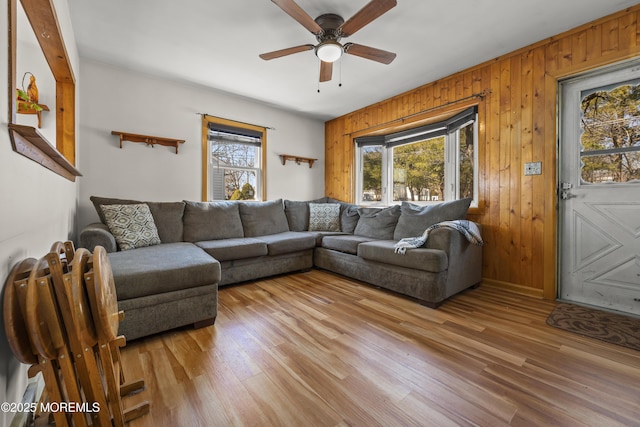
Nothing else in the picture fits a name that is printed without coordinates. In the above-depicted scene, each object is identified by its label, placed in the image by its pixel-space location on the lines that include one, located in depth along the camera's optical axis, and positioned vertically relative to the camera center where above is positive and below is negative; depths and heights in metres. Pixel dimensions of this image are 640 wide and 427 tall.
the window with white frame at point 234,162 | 3.82 +0.78
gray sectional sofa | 1.84 -0.36
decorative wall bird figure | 1.83 +0.86
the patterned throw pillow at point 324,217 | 4.14 -0.07
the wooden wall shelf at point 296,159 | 4.52 +0.96
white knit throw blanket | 2.52 -0.23
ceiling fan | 1.77 +1.42
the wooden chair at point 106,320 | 0.97 -0.43
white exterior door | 2.24 +0.20
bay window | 3.29 +0.72
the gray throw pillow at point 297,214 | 4.19 -0.03
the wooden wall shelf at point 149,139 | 3.08 +0.92
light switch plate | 2.60 +0.44
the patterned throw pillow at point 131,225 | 2.51 -0.13
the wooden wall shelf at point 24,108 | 1.62 +0.67
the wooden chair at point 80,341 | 0.92 -0.47
